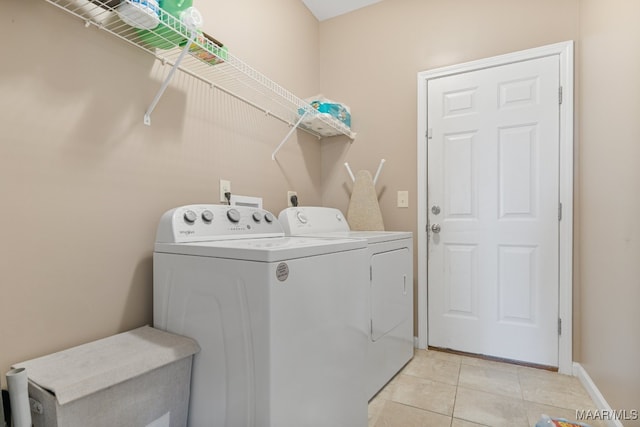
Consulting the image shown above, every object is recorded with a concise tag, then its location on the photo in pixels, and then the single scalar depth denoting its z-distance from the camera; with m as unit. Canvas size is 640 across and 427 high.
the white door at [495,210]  1.95
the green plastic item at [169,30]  1.16
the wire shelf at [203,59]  1.11
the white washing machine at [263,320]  0.93
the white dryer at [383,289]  1.61
